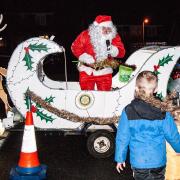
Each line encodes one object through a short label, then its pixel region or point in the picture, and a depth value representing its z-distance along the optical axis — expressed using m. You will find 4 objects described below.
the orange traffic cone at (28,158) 5.09
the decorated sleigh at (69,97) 6.26
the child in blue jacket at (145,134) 3.75
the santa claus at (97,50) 6.77
